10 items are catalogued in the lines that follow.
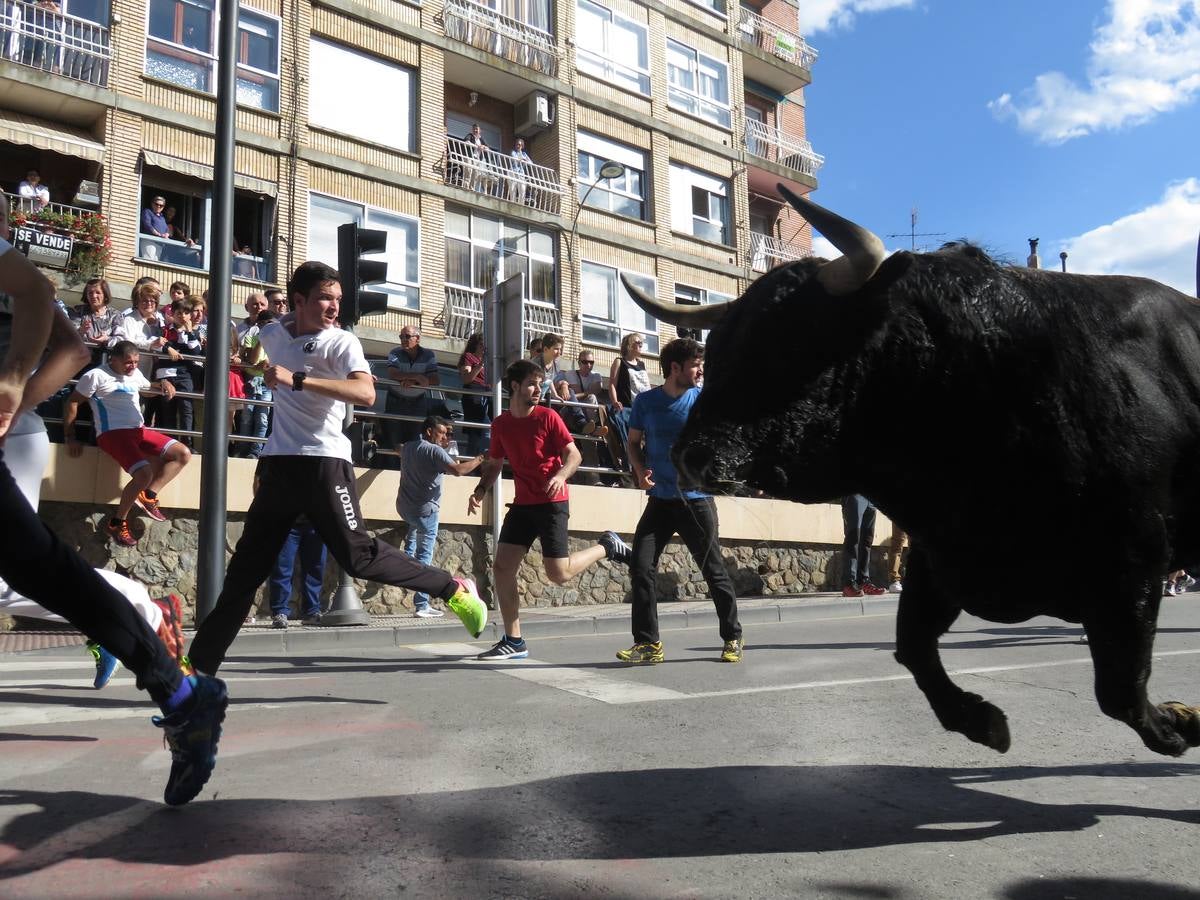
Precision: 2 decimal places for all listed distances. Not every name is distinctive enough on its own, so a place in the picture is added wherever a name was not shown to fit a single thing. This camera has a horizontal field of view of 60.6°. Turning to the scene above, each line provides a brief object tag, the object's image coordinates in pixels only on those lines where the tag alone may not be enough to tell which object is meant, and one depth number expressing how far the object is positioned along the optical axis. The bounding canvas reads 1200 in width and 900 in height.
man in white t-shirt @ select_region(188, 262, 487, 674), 4.54
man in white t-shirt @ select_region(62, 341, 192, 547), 9.24
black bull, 2.52
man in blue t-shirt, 6.88
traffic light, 9.09
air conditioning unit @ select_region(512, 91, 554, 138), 23.19
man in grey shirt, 10.25
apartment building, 16.77
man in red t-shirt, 7.03
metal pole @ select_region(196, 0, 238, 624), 8.41
